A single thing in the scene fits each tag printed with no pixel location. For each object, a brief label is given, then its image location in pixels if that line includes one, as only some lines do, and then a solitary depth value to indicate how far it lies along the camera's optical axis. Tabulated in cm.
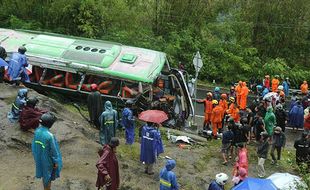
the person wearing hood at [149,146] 1073
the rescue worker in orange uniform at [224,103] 1533
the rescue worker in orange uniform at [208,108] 1556
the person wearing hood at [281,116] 1545
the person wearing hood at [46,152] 770
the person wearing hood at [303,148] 1265
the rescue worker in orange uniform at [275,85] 1952
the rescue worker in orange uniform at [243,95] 1755
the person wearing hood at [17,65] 1309
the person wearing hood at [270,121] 1398
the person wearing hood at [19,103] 1045
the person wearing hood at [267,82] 1986
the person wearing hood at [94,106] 1255
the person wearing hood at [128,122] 1230
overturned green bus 1434
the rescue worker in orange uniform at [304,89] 1993
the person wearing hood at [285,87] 2027
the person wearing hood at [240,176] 969
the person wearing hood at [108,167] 818
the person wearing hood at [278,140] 1312
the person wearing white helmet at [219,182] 848
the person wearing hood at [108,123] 1134
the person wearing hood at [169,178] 863
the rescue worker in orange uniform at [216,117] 1505
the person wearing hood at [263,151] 1235
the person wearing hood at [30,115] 1009
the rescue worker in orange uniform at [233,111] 1518
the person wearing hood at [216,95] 1688
